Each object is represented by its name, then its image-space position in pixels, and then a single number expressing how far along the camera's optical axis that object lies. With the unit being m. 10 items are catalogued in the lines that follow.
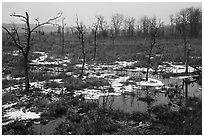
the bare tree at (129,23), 82.24
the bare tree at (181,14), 67.75
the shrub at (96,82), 14.50
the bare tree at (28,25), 11.45
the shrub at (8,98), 11.23
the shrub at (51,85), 14.04
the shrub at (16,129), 7.70
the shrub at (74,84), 13.75
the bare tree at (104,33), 61.47
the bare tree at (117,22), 71.90
